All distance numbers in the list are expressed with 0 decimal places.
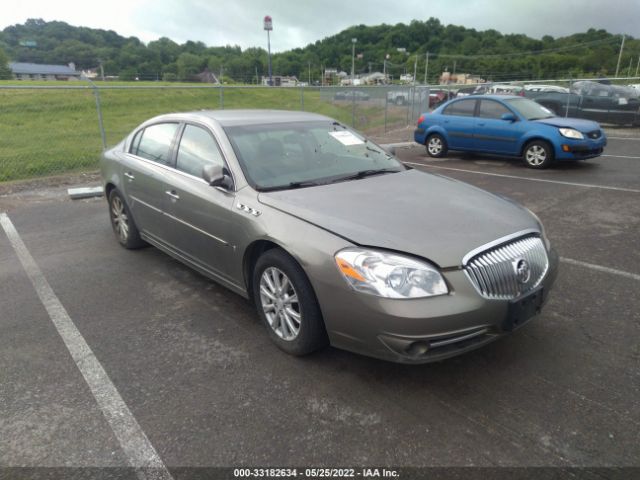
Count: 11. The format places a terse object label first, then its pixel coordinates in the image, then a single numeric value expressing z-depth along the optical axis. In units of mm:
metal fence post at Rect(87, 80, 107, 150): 9231
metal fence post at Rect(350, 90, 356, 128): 14836
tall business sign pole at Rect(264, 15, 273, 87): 43812
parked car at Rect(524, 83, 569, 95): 16906
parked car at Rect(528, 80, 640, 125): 14969
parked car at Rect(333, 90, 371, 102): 15043
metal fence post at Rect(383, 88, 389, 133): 16203
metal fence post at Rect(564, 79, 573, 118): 15898
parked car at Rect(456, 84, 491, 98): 23356
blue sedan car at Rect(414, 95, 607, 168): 9148
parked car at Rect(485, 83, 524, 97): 18431
